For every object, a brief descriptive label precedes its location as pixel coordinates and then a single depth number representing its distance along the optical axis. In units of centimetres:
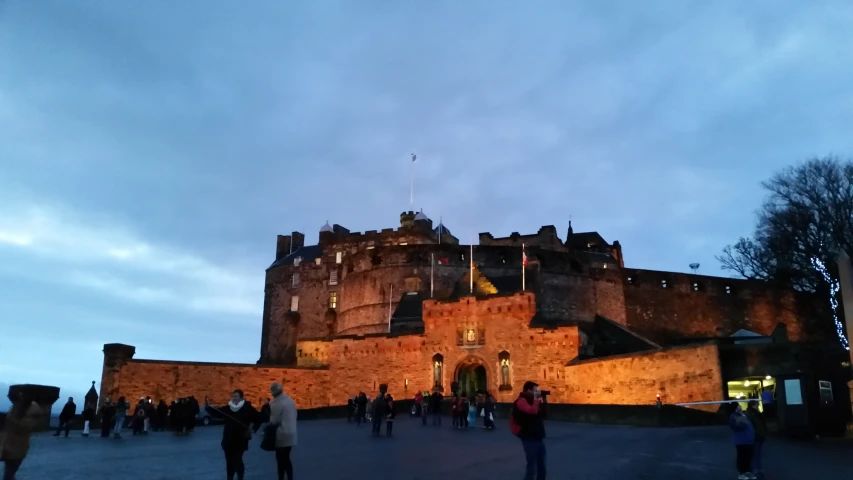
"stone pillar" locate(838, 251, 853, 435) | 1254
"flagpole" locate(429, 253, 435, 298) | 3624
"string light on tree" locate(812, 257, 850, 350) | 2731
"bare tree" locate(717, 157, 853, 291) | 2628
